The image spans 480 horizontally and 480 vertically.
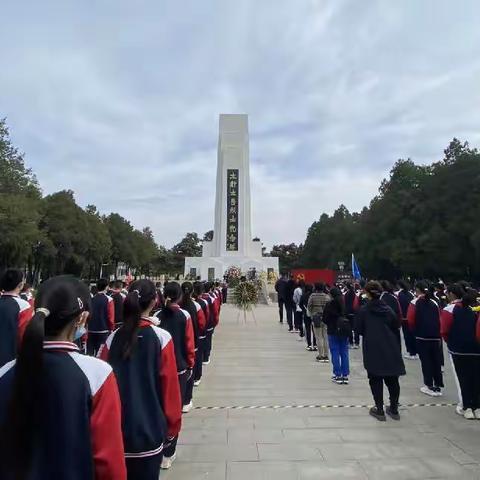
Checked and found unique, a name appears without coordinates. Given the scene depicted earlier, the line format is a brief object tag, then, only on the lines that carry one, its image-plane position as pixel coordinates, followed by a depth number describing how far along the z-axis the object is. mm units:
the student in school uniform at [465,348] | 5168
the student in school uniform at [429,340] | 6195
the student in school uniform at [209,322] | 7834
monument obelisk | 40750
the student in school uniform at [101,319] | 7441
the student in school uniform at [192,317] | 5023
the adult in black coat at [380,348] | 5078
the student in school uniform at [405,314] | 9016
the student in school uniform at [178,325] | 3883
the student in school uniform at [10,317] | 4133
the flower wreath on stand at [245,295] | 15914
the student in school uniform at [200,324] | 6037
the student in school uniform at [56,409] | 1389
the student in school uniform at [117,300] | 7952
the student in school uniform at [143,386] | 2285
